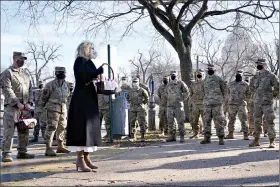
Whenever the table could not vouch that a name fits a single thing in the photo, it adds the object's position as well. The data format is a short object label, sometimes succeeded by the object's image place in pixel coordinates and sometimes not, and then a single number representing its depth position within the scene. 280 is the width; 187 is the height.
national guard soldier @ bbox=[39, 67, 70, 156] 9.21
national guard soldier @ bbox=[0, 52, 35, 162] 8.17
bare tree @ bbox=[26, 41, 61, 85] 45.34
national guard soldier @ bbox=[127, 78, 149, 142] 12.66
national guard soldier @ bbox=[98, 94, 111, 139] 12.35
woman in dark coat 6.75
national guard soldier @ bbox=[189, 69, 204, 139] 13.07
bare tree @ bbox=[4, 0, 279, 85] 18.30
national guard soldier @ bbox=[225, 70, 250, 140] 12.68
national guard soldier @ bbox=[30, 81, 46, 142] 13.32
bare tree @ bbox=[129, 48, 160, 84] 53.49
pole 11.38
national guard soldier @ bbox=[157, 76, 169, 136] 14.64
